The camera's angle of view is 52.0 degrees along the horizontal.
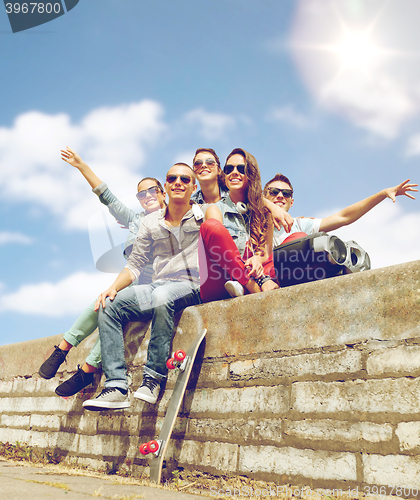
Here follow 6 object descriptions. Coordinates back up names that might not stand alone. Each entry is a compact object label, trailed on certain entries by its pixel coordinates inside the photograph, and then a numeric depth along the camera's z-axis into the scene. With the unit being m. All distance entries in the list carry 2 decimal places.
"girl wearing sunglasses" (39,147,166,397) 3.24
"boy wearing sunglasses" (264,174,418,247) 2.90
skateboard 2.50
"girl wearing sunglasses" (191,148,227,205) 3.50
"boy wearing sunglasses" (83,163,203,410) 2.80
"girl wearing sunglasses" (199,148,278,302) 2.71
